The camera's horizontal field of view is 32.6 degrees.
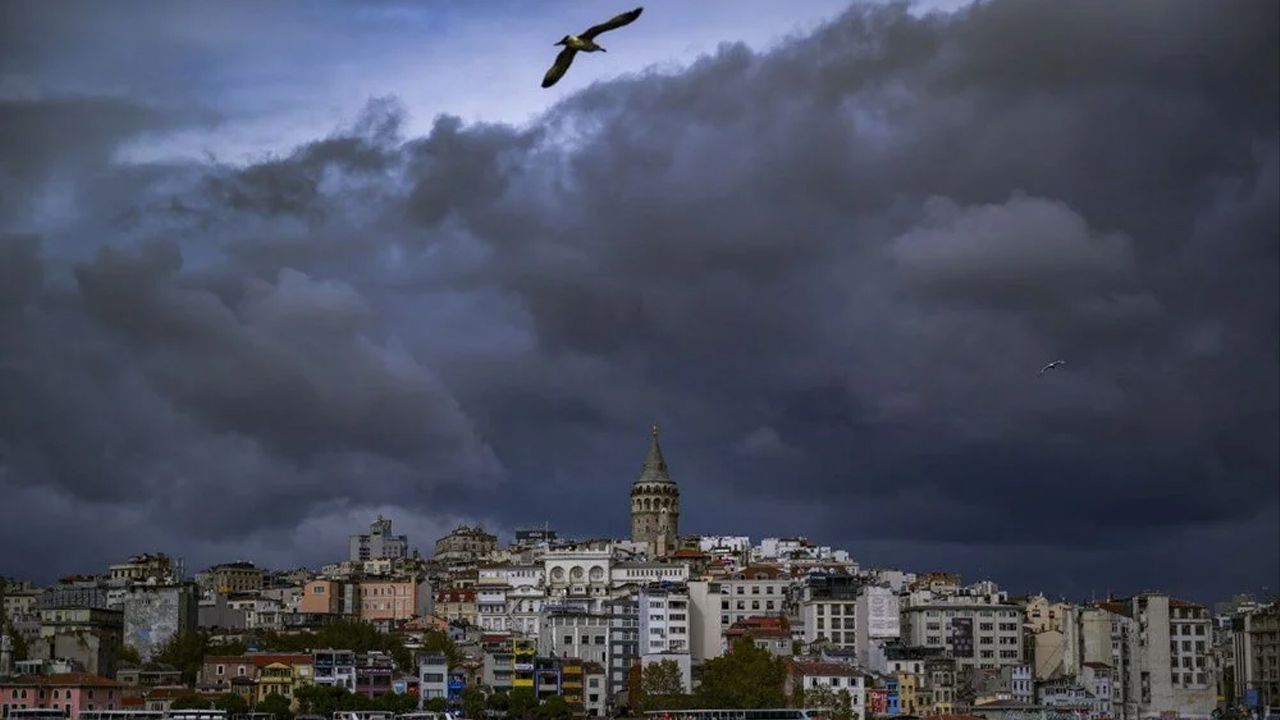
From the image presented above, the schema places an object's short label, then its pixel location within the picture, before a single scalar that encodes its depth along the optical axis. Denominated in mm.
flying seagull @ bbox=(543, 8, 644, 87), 22891
